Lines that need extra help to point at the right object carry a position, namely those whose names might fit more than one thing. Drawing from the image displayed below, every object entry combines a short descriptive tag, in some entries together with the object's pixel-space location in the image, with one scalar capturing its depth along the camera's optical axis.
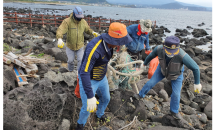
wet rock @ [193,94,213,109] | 4.68
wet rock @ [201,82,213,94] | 5.65
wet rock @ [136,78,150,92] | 4.66
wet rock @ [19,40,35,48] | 7.85
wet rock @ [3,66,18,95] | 3.05
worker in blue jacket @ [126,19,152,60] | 4.39
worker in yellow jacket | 3.81
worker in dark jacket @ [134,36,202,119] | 2.98
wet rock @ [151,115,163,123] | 3.53
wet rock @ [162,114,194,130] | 3.19
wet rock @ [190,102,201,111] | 4.62
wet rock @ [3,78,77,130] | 2.32
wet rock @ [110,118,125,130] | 3.09
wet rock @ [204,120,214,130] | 3.49
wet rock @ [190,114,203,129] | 3.55
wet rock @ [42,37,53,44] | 9.17
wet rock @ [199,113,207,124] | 3.91
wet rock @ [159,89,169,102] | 4.60
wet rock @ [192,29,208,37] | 22.45
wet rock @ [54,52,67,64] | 6.75
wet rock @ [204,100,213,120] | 4.21
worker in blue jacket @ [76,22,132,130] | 2.22
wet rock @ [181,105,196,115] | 4.19
